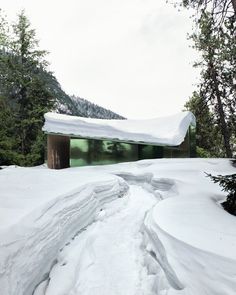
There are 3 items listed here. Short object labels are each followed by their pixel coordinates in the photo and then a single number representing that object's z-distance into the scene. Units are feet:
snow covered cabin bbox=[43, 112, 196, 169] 40.85
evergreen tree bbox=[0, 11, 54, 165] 52.72
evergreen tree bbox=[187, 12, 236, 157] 41.77
